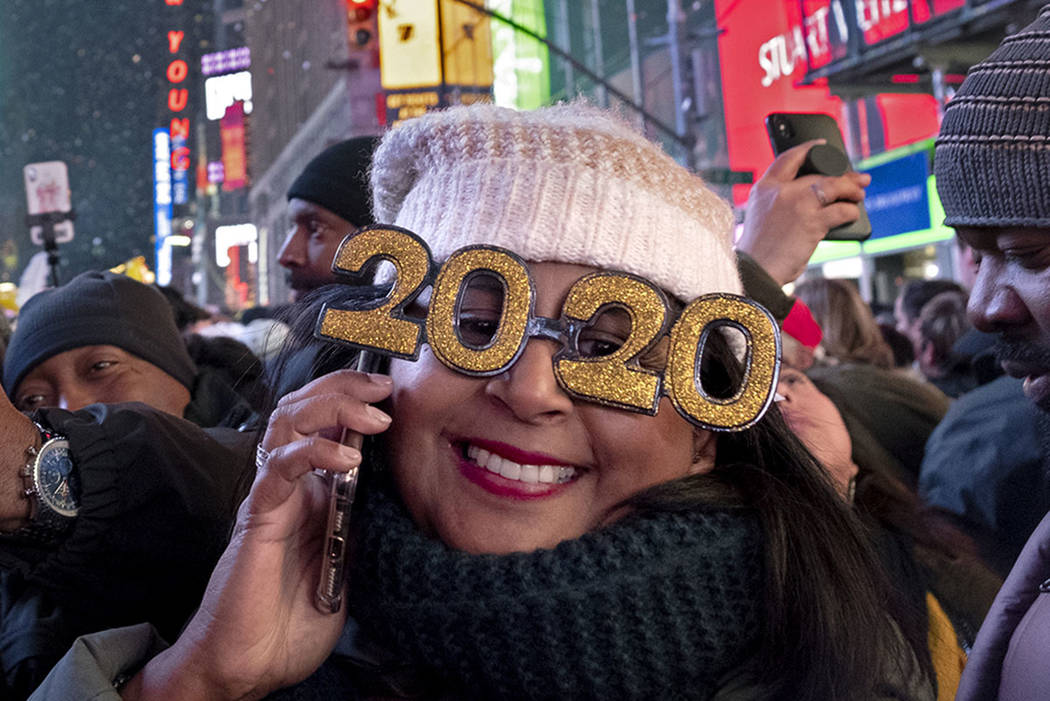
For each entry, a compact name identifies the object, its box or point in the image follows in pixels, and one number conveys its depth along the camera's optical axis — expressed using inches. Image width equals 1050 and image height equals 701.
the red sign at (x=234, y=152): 1587.1
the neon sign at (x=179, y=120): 1306.6
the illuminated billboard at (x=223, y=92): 1401.3
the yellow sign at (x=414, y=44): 640.4
